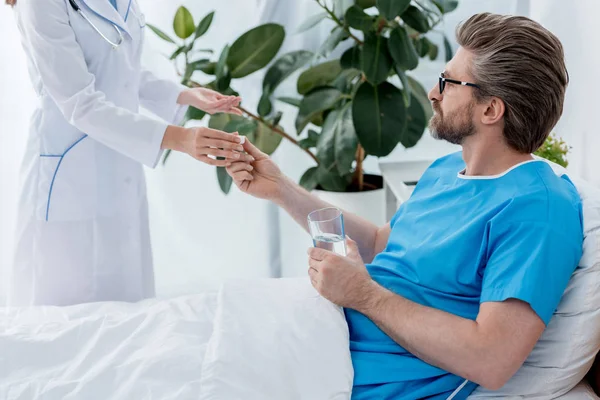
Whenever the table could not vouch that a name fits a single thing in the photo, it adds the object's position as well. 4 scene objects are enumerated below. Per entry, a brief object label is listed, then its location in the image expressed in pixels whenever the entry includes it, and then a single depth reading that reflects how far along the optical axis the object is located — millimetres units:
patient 1304
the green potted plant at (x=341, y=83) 2523
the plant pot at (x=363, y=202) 2846
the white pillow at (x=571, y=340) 1354
